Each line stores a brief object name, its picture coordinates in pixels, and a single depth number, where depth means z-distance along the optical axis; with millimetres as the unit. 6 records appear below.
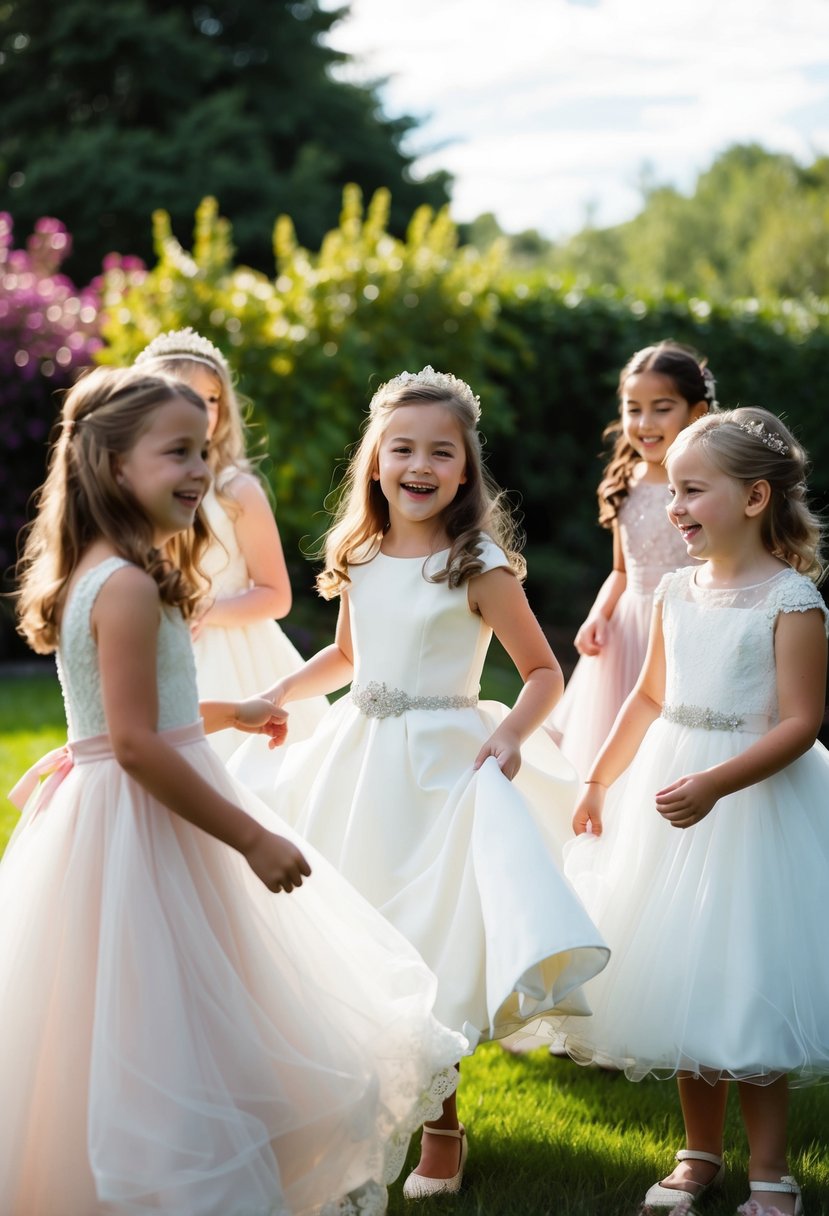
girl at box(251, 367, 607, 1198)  2900
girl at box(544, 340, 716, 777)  4410
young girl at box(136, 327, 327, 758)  4391
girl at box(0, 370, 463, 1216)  2434
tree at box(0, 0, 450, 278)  20469
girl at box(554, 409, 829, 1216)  2869
